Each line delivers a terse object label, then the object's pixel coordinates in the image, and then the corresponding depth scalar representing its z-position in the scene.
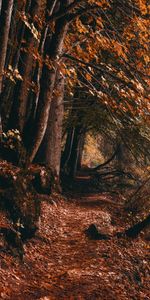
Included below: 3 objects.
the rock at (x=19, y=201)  7.91
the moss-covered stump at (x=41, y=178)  11.20
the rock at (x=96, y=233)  9.67
